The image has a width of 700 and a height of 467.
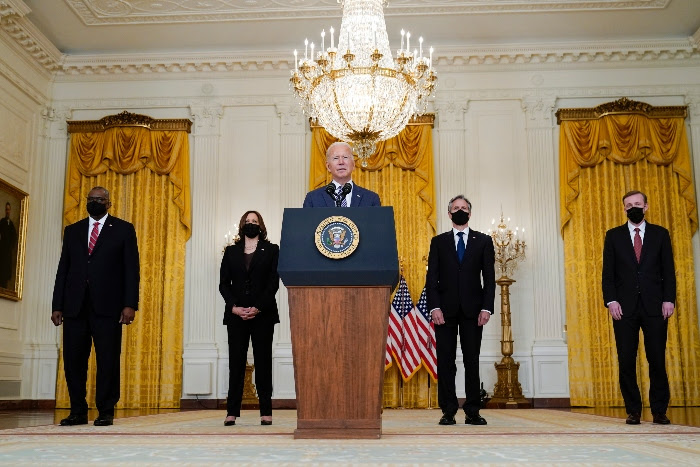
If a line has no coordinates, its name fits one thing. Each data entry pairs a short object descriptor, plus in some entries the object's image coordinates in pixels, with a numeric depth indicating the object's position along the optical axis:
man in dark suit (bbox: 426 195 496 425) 5.07
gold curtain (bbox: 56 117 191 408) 9.53
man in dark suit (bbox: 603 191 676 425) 5.09
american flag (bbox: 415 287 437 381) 8.94
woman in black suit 4.95
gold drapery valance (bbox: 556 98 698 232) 9.57
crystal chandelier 6.83
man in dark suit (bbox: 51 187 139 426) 5.12
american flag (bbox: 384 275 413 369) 8.98
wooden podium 3.49
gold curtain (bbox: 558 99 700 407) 9.16
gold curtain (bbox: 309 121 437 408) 9.55
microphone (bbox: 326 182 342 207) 4.19
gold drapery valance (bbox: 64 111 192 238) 9.98
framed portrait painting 9.24
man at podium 4.16
